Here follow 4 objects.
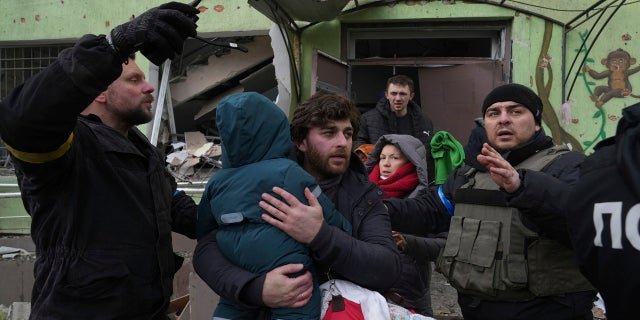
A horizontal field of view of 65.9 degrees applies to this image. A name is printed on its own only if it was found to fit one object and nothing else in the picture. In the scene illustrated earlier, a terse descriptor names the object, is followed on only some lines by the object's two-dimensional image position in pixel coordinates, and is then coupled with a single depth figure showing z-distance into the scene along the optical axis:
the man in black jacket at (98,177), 1.36
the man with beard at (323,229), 1.61
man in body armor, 1.88
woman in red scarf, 2.94
